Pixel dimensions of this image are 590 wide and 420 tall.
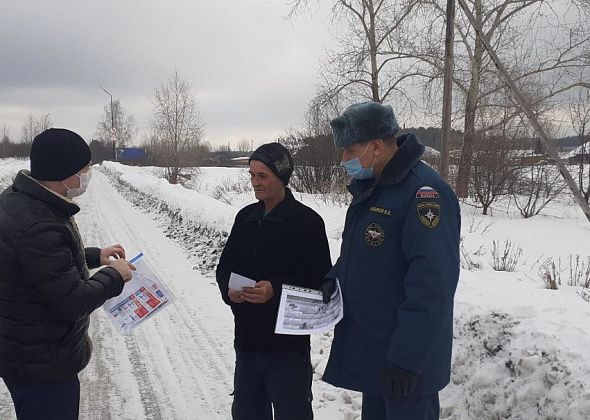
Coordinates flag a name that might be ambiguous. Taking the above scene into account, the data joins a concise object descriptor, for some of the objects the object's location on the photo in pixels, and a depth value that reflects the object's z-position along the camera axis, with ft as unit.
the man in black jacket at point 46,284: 6.68
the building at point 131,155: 244.22
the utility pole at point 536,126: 15.66
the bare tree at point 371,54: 53.24
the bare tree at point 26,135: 313.53
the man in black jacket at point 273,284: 8.82
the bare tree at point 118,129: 276.21
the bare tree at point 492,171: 50.93
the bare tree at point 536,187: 47.43
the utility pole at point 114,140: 199.00
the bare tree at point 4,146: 257.55
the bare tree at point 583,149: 48.57
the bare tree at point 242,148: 321.93
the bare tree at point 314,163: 62.75
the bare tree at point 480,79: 42.86
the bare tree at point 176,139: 96.99
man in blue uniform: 6.45
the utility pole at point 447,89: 27.81
